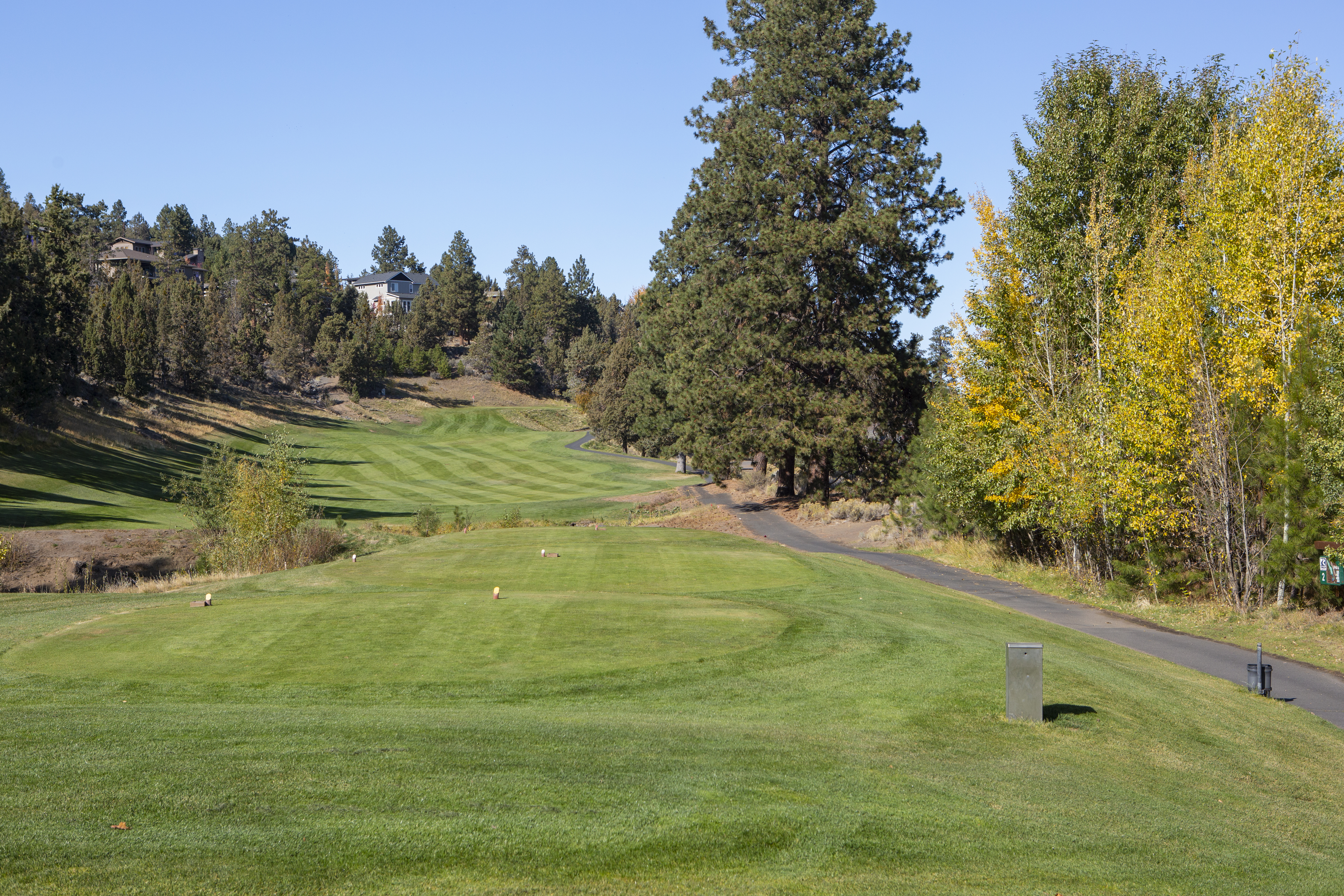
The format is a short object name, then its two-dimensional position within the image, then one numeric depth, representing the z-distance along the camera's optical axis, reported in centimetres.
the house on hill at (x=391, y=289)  19150
